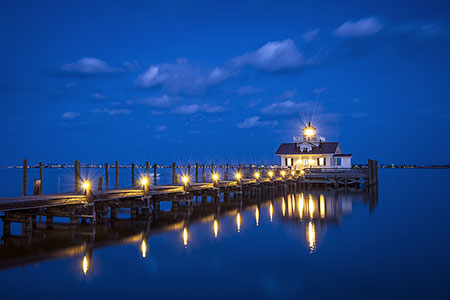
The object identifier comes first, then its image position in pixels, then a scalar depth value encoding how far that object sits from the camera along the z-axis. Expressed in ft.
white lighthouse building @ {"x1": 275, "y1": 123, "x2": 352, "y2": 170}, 192.95
